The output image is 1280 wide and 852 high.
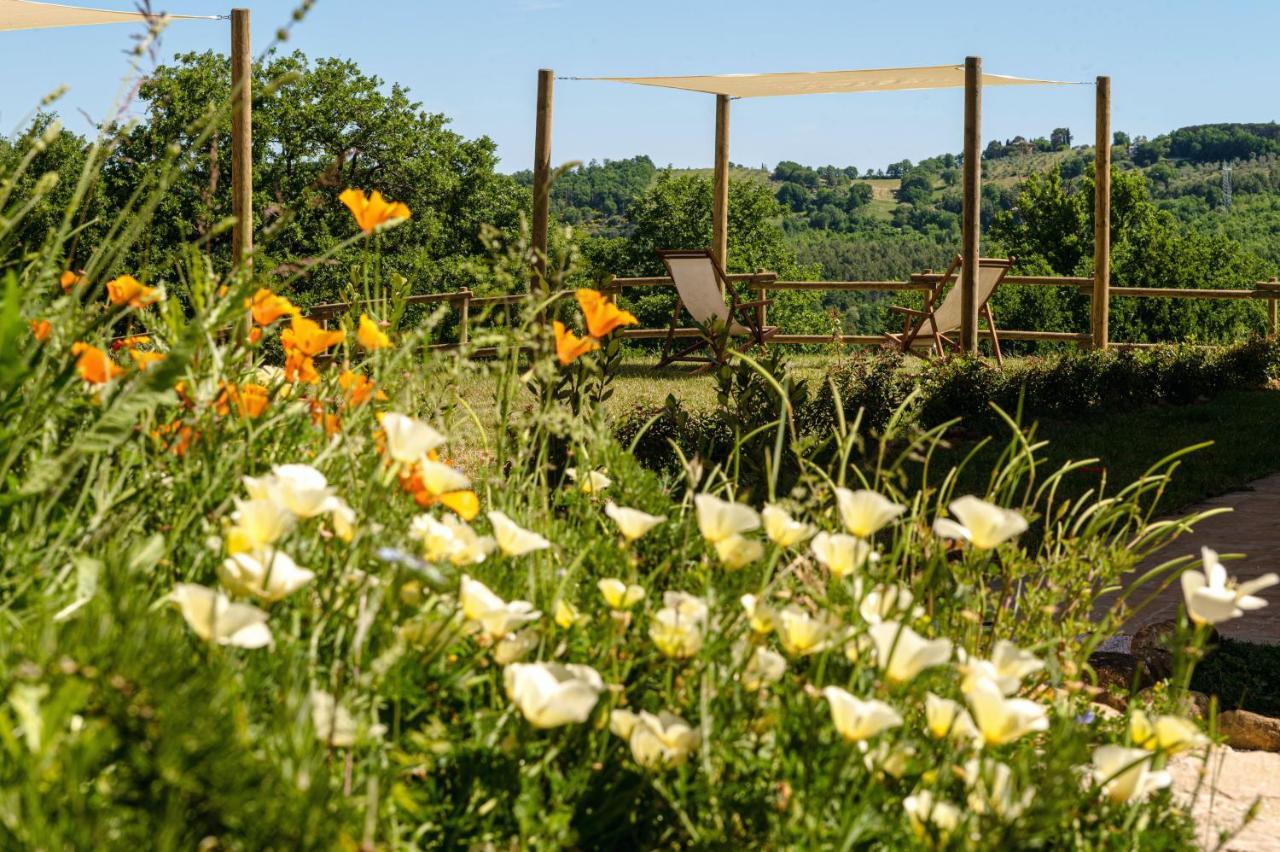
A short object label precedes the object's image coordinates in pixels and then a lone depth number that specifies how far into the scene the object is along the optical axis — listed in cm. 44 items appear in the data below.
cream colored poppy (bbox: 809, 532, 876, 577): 407
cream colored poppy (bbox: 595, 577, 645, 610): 422
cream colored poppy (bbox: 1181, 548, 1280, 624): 376
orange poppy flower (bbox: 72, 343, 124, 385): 475
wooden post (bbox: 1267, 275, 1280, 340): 2301
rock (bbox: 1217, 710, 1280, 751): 873
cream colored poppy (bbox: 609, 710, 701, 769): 355
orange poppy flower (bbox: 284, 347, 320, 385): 609
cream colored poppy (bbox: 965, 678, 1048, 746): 349
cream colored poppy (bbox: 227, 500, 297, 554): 367
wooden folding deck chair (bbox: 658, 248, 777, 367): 2121
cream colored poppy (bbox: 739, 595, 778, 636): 390
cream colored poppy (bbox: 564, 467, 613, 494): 573
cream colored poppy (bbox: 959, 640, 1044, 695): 374
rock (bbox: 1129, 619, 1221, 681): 988
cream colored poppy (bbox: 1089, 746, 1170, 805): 369
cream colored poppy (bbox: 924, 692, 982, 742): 371
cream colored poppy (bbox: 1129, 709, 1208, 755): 369
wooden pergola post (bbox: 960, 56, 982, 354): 2057
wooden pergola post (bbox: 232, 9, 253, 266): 1891
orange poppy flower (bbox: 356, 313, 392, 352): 540
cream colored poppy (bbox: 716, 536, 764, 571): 421
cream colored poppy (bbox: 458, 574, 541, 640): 379
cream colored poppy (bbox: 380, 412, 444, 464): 391
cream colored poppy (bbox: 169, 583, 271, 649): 306
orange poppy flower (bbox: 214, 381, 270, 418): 540
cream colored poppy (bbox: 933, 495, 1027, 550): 402
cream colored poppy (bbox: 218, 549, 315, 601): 350
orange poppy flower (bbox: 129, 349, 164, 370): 548
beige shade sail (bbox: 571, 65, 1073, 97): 2216
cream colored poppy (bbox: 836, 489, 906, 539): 398
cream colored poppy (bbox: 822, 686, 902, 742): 336
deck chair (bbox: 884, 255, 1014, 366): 2160
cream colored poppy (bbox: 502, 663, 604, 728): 339
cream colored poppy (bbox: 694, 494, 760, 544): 410
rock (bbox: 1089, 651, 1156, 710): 833
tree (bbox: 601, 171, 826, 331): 6026
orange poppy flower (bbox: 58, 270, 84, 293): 574
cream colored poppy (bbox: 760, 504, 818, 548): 424
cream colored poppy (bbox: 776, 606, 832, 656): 386
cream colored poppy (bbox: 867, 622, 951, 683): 359
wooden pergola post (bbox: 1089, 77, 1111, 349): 2175
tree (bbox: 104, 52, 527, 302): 4127
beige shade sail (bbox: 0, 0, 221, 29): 2021
